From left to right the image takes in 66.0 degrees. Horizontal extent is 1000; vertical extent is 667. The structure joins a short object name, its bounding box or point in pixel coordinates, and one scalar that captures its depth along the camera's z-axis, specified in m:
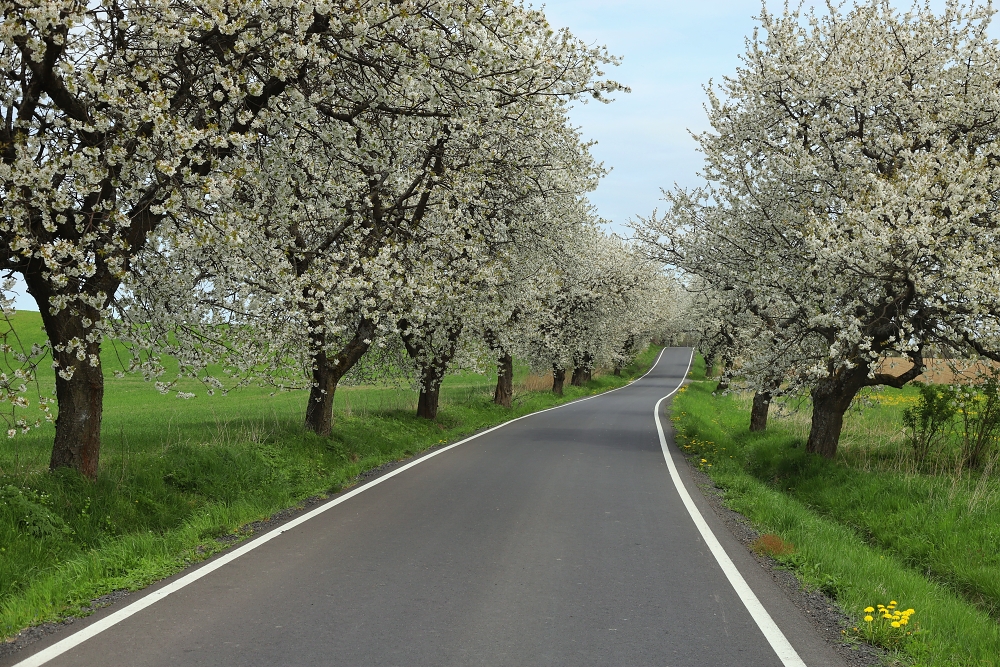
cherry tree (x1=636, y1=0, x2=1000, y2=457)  10.59
